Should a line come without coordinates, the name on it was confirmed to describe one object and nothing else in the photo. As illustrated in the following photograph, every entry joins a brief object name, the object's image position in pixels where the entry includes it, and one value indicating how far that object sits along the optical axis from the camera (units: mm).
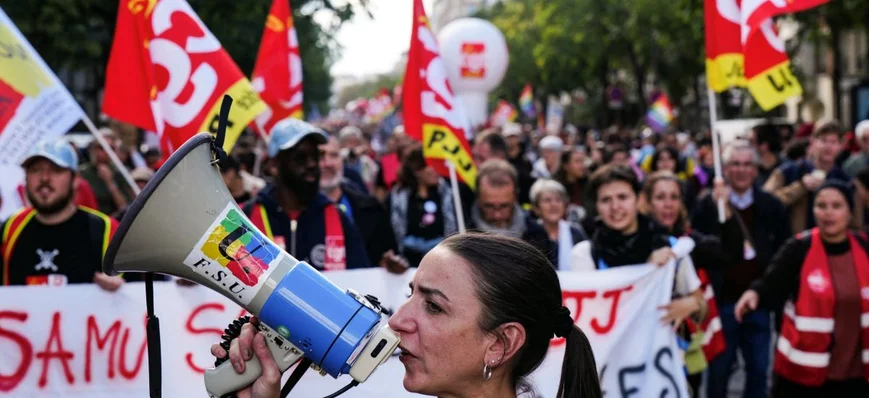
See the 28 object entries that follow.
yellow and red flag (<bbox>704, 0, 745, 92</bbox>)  6777
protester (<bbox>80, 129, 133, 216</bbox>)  9391
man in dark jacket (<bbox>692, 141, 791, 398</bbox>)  6426
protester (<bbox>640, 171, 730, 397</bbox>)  5952
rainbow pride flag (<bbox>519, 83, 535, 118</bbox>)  34094
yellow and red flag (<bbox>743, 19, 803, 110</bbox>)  6590
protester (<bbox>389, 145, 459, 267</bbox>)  7453
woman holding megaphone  2328
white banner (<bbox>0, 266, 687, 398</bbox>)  4758
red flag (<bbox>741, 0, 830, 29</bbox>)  6336
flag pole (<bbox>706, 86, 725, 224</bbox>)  6629
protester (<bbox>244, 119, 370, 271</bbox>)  4988
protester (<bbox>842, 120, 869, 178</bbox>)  9883
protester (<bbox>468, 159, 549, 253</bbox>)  6027
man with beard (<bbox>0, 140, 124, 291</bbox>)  4876
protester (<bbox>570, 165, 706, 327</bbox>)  5434
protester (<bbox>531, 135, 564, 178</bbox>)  11017
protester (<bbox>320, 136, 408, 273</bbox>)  6293
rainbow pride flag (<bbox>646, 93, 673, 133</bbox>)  22059
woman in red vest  5574
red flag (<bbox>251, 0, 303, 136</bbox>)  8060
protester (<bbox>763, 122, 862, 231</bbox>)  8828
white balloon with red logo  20000
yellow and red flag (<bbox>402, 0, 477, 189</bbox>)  7000
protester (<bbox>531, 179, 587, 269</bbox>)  6434
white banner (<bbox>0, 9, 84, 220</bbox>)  5695
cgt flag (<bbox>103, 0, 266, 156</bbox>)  5676
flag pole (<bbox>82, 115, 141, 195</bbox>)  5595
